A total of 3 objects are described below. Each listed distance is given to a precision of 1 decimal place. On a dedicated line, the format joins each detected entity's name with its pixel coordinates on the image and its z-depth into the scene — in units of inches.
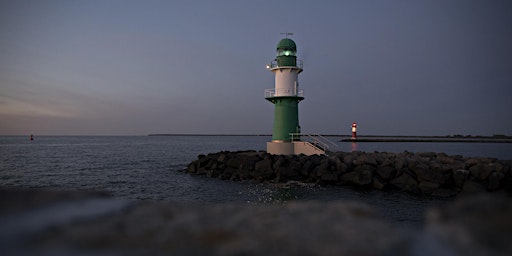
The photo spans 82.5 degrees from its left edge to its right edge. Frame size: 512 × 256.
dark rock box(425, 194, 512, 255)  71.4
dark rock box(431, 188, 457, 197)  564.1
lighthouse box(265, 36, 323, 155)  858.8
